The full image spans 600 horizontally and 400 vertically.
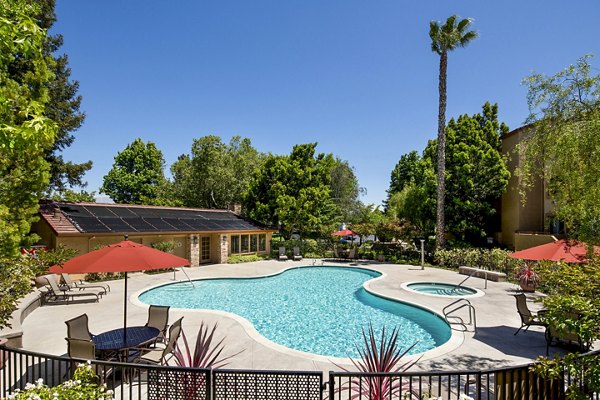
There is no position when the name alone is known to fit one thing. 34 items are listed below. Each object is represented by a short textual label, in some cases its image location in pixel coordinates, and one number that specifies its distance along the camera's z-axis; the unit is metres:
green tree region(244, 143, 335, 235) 30.45
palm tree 24.27
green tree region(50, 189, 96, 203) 25.09
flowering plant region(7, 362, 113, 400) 3.27
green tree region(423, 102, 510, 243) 26.05
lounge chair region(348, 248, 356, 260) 26.62
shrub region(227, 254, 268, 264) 25.52
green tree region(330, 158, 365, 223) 50.81
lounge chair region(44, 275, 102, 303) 12.64
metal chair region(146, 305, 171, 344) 7.95
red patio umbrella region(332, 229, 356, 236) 29.55
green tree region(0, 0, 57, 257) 3.85
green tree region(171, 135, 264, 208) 37.44
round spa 15.08
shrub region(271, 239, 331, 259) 29.06
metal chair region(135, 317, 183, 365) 6.49
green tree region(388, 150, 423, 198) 51.50
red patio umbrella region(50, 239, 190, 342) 6.59
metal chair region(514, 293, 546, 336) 9.09
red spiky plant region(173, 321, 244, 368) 5.51
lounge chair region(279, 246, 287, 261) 27.36
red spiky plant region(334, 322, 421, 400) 4.86
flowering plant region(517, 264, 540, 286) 14.49
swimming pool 9.88
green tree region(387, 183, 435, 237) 26.48
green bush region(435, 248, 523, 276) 18.69
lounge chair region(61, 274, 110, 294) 14.08
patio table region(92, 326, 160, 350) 6.58
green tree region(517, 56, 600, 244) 7.07
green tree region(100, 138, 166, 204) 51.86
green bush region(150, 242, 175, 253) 21.02
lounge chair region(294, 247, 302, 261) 27.42
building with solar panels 18.50
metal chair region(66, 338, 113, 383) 5.99
